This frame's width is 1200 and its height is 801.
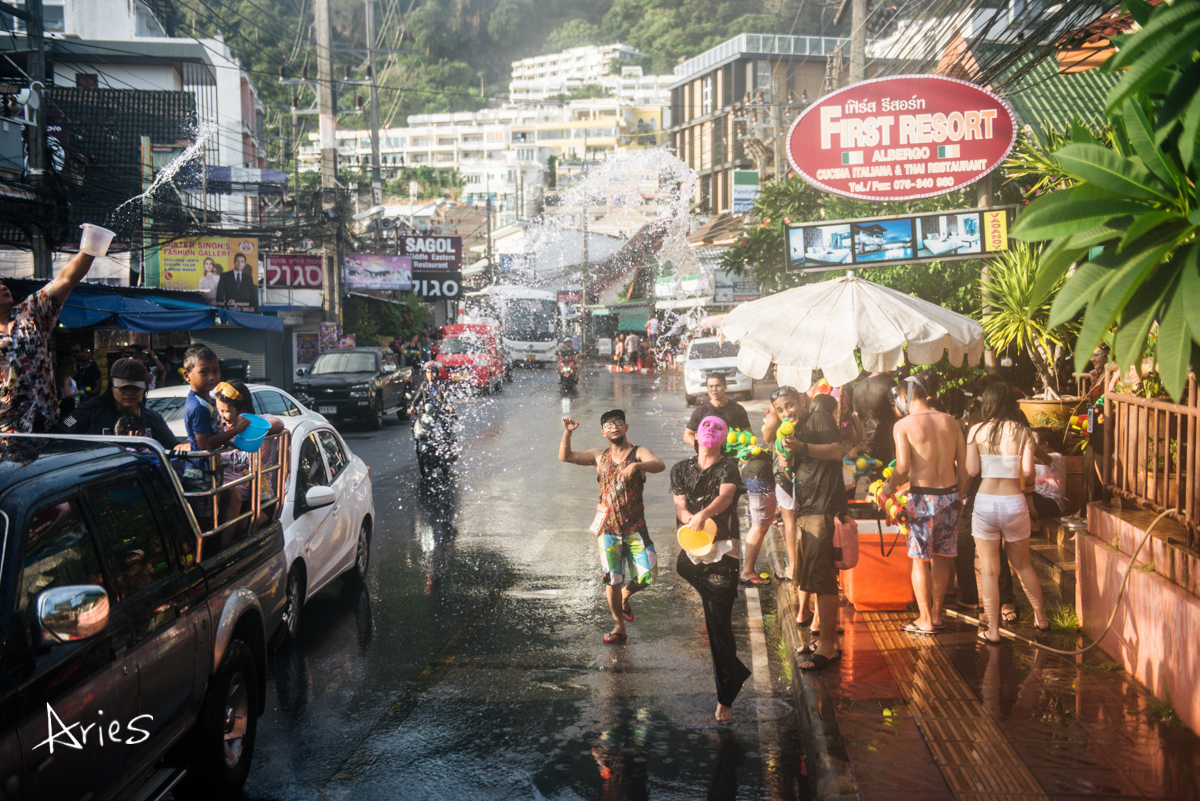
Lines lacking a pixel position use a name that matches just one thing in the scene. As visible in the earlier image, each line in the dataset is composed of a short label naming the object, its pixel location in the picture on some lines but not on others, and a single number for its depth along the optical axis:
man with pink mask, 5.65
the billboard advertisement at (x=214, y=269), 25.58
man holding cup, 5.59
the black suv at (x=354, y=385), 22.12
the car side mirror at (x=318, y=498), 6.93
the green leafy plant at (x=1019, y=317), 10.16
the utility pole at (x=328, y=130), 28.98
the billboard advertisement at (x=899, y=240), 9.48
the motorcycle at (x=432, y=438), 14.78
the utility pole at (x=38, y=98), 13.30
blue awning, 14.10
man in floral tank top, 6.71
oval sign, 9.20
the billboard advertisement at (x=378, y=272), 37.12
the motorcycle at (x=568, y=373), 31.84
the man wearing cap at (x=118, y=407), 6.71
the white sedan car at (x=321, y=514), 6.98
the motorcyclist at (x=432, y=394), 15.11
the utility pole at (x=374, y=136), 36.28
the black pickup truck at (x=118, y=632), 3.02
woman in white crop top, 6.54
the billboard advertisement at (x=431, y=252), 44.00
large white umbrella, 7.61
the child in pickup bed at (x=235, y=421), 6.56
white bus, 48.62
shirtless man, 6.77
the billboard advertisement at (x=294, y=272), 30.22
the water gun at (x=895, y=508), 7.13
